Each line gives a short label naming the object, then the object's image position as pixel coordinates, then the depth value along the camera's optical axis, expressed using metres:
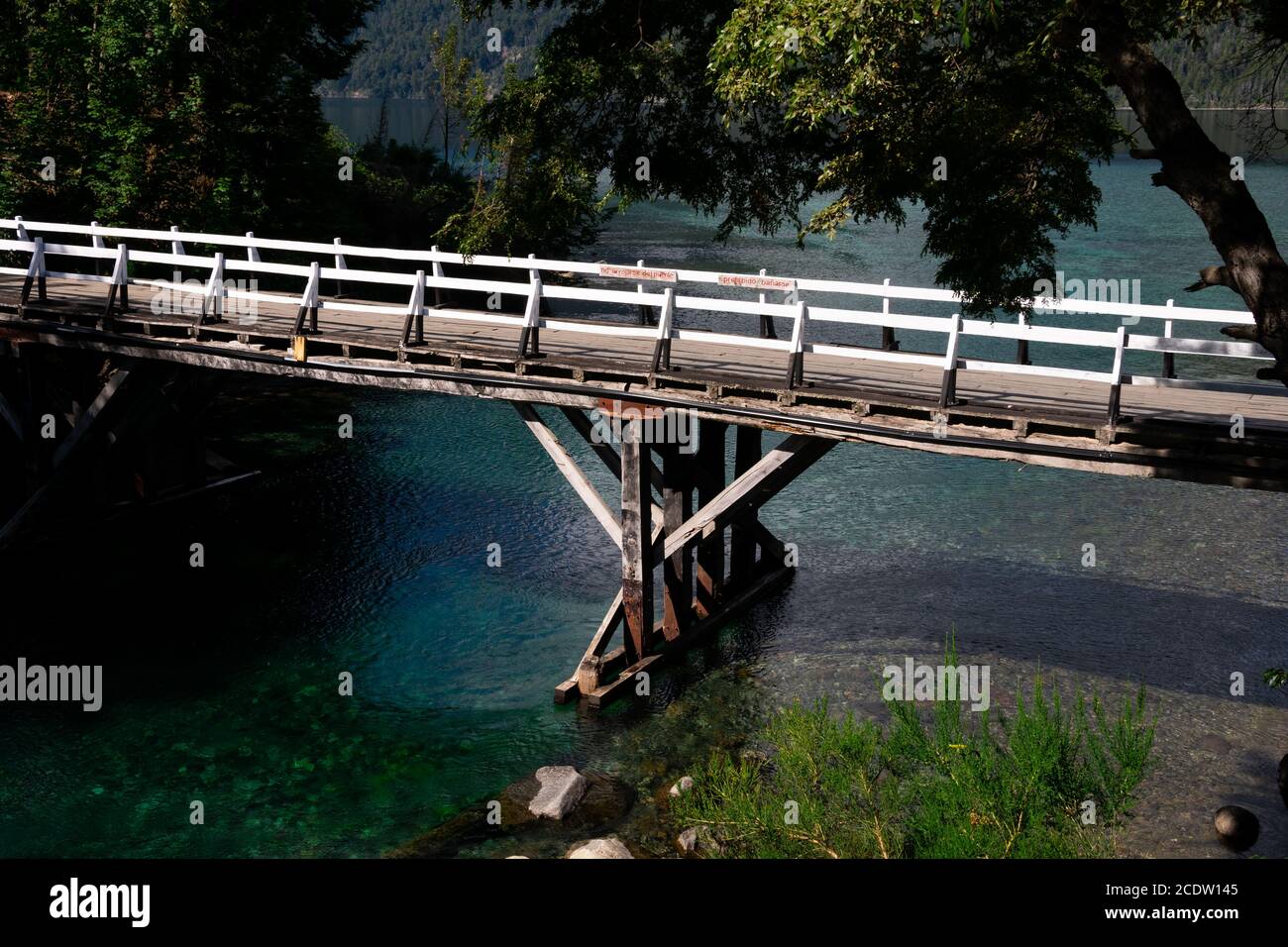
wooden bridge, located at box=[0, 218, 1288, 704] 13.04
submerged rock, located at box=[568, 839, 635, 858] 12.35
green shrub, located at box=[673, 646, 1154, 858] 10.31
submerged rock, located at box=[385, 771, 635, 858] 12.95
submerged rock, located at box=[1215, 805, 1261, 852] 13.06
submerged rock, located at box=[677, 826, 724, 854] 12.46
